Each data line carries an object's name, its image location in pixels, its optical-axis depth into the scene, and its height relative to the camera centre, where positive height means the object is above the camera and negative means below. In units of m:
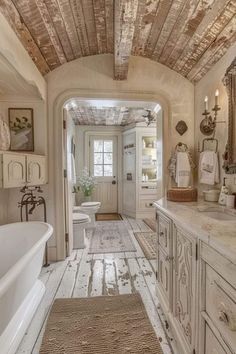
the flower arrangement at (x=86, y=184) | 5.67 -0.32
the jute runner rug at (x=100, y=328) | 1.61 -1.22
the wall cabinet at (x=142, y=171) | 5.66 -0.01
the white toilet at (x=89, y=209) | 4.68 -0.77
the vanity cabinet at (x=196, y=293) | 0.94 -0.64
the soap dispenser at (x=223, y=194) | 2.08 -0.22
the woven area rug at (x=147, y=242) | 3.35 -1.18
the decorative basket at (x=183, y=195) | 2.21 -0.23
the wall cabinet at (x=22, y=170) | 2.20 +0.01
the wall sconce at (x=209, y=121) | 2.39 +0.54
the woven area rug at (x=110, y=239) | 3.59 -1.19
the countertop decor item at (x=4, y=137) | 2.30 +0.34
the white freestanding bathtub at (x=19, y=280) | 1.52 -0.86
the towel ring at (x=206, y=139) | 2.49 +0.34
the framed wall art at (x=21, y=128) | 2.97 +0.55
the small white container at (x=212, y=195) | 2.28 -0.25
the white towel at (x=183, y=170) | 2.93 +0.00
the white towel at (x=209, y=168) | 2.45 +0.02
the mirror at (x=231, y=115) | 2.05 +0.49
